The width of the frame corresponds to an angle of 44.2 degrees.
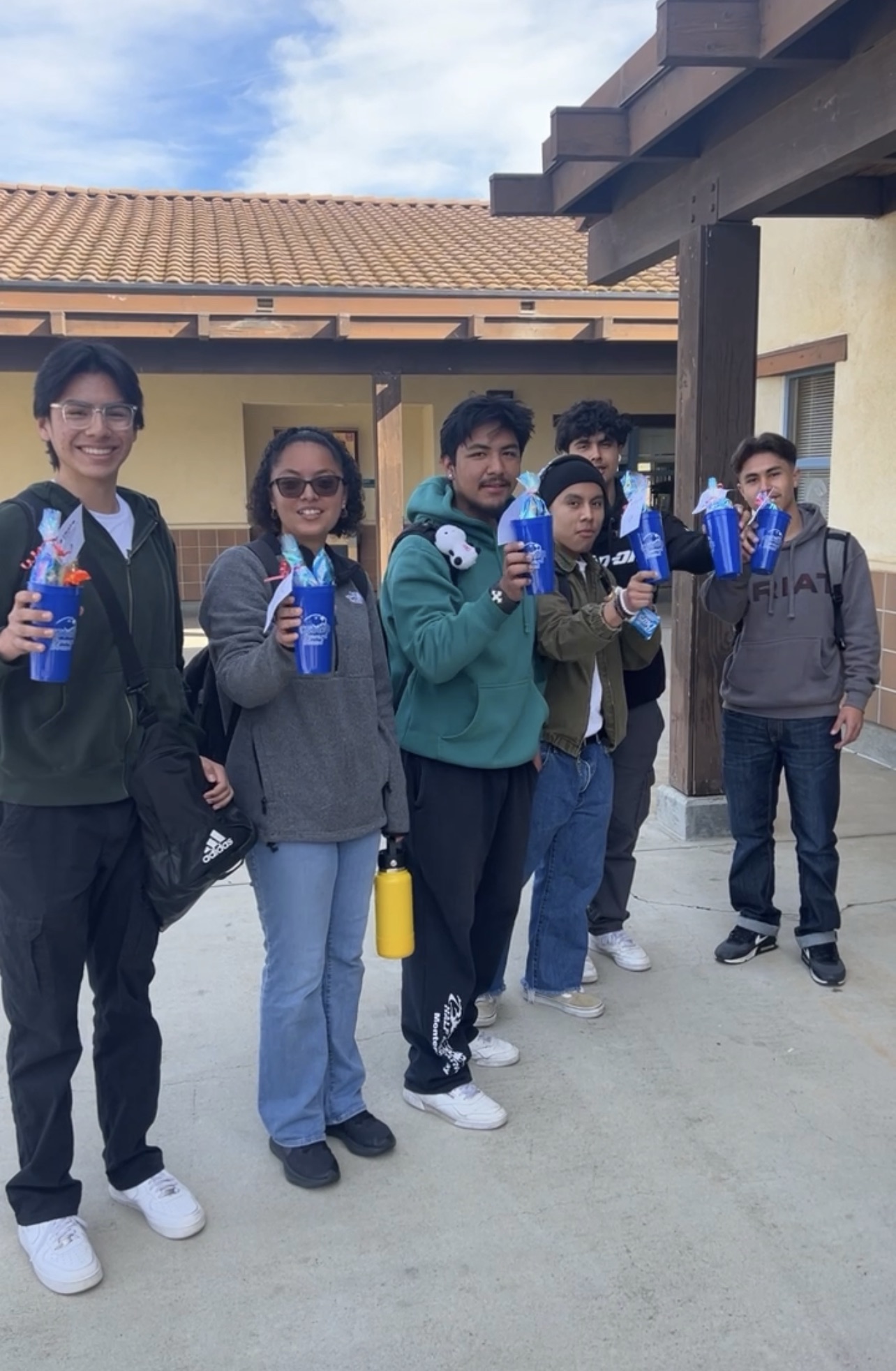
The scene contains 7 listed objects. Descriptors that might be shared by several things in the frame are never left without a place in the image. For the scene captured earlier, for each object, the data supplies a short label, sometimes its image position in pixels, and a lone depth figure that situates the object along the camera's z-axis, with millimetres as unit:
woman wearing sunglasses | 2436
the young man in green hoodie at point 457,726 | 2666
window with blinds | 7121
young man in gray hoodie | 3562
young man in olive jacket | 3002
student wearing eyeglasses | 2219
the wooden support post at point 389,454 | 11406
